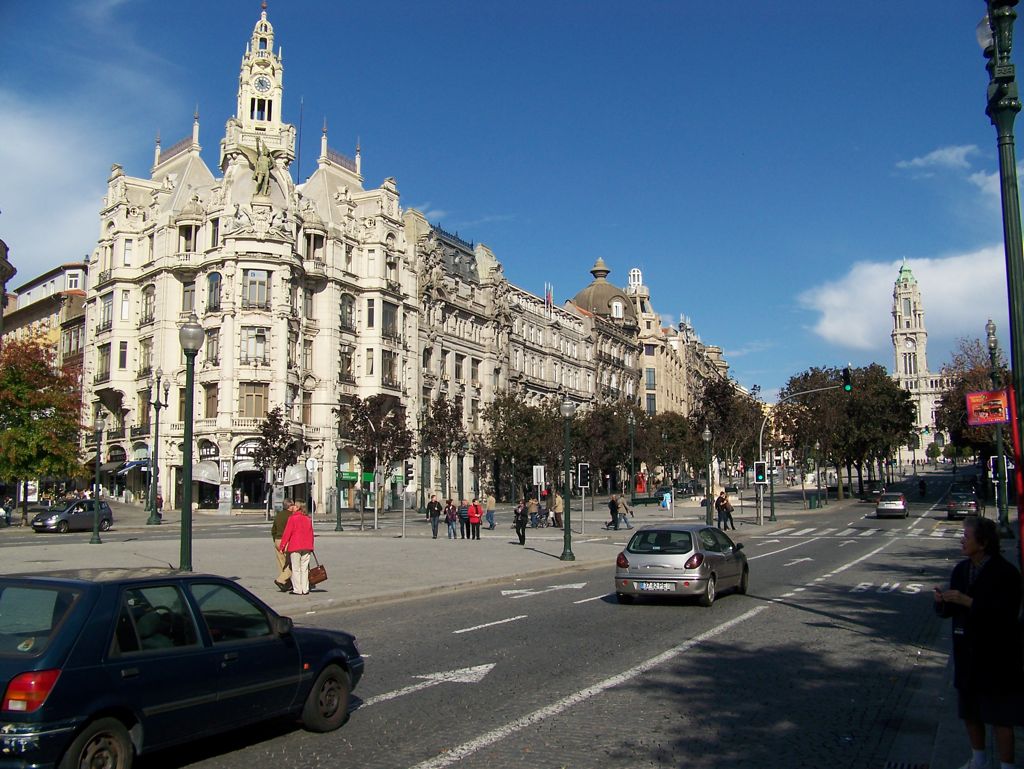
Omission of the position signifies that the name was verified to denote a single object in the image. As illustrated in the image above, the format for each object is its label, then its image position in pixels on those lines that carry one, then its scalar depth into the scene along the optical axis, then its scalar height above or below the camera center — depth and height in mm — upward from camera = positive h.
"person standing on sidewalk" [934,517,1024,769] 5766 -1206
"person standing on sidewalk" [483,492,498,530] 43734 -2068
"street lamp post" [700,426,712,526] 43219 +517
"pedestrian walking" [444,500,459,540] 36094 -1818
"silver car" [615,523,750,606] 16078 -1773
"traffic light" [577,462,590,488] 40625 -408
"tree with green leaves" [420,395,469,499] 56406 +2555
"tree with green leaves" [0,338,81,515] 45906 +2922
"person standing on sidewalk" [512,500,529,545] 32656 -1886
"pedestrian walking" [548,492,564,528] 46969 -2166
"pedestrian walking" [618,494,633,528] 43125 -2270
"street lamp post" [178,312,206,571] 15039 +880
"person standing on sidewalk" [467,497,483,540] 35844 -1832
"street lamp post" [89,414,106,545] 31319 -1617
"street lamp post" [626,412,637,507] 71112 +3261
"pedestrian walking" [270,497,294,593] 17859 -1498
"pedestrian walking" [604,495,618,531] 42478 -1985
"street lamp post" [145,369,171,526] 46969 -892
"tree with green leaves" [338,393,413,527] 47031 +1762
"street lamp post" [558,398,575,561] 26375 -1371
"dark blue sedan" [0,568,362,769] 5586 -1302
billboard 15766 +871
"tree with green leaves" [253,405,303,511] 52062 +1430
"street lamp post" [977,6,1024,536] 8086 +3257
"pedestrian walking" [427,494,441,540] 37062 -1691
